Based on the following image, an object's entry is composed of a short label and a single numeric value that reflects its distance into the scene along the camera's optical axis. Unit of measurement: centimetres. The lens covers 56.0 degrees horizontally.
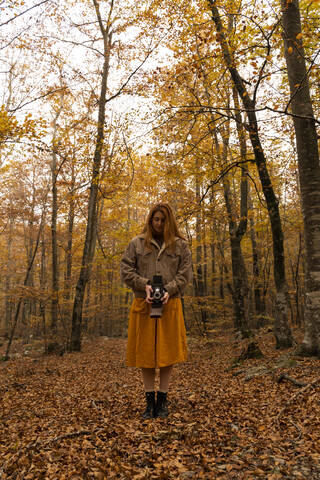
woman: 317
